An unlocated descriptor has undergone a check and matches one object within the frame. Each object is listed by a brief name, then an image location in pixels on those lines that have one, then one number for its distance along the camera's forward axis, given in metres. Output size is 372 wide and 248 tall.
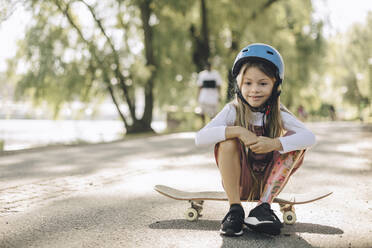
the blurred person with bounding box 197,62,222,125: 10.87
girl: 2.90
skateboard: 3.18
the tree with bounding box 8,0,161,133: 11.73
